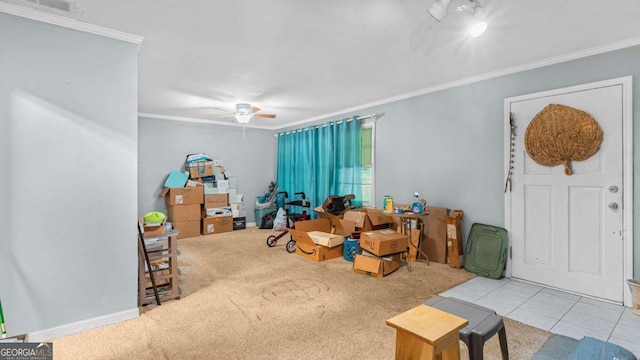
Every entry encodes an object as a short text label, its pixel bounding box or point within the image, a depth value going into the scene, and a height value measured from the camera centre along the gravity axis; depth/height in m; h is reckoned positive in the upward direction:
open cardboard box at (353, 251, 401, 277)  3.49 -1.03
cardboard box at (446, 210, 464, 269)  3.78 -0.78
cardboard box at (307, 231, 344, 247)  4.22 -0.86
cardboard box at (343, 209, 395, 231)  4.48 -0.61
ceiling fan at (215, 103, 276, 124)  4.67 +1.07
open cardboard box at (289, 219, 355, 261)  4.22 -0.85
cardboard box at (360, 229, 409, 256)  3.49 -0.76
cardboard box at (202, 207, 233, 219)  6.14 -0.68
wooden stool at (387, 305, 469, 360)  1.18 -0.63
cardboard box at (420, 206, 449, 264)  3.94 -0.78
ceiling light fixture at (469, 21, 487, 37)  2.14 +1.10
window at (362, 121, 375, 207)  5.14 +0.27
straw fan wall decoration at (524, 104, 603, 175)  2.87 +0.44
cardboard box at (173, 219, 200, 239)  5.81 -0.96
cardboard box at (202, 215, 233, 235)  6.11 -0.95
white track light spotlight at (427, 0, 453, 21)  1.78 +1.04
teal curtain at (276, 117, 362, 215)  5.31 +0.38
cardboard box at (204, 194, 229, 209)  6.18 -0.44
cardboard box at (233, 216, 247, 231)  6.55 -0.96
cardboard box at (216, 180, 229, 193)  6.47 -0.14
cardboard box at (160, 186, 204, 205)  5.81 -0.31
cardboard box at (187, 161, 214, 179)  6.20 +0.23
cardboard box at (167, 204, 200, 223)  5.79 -0.65
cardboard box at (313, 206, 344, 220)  4.90 -0.59
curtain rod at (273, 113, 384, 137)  4.95 +1.08
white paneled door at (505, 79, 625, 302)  2.79 -0.31
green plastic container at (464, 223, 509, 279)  3.45 -0.86
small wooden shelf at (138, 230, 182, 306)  2.85 -0.86
